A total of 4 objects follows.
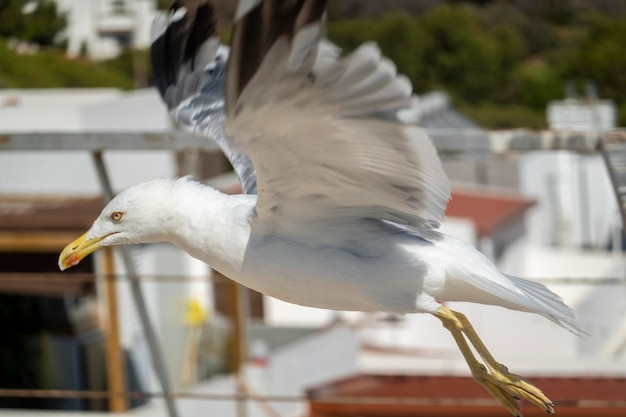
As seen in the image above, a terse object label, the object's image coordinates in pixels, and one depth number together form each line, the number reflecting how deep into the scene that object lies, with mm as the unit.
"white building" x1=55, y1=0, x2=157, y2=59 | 37031
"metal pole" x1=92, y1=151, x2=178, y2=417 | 7527
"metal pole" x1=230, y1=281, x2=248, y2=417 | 13461
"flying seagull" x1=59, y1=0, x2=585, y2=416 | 4555
